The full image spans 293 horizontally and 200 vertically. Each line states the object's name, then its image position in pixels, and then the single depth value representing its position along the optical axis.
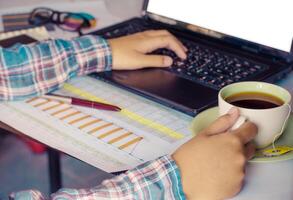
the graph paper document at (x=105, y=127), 0.97
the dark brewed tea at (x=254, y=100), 0.95
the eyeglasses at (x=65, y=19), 1.43
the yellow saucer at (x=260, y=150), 0.92
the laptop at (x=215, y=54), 1.09
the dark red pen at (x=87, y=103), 1.08
